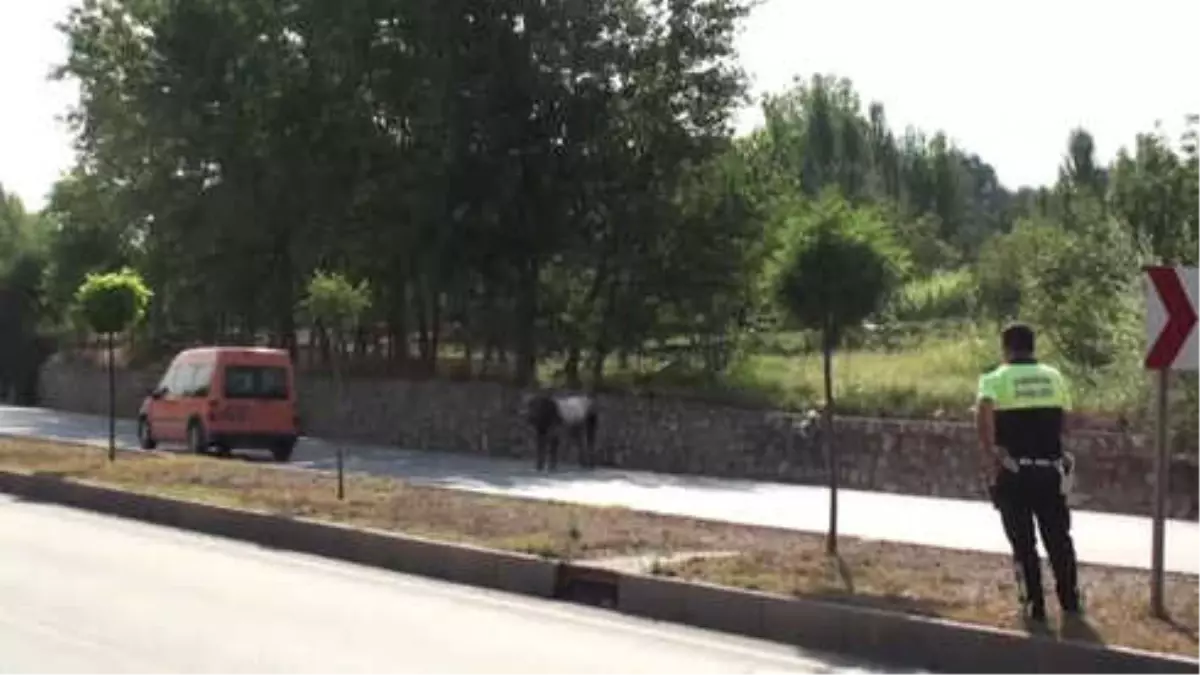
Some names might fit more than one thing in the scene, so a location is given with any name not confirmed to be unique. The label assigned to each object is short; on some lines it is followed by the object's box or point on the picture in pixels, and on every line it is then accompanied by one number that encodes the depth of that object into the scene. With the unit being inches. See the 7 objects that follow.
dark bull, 1195.9
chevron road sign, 439.8
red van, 1240.8
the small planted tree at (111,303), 1171.9
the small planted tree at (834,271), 588.7
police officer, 426.0
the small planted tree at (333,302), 1043.3
